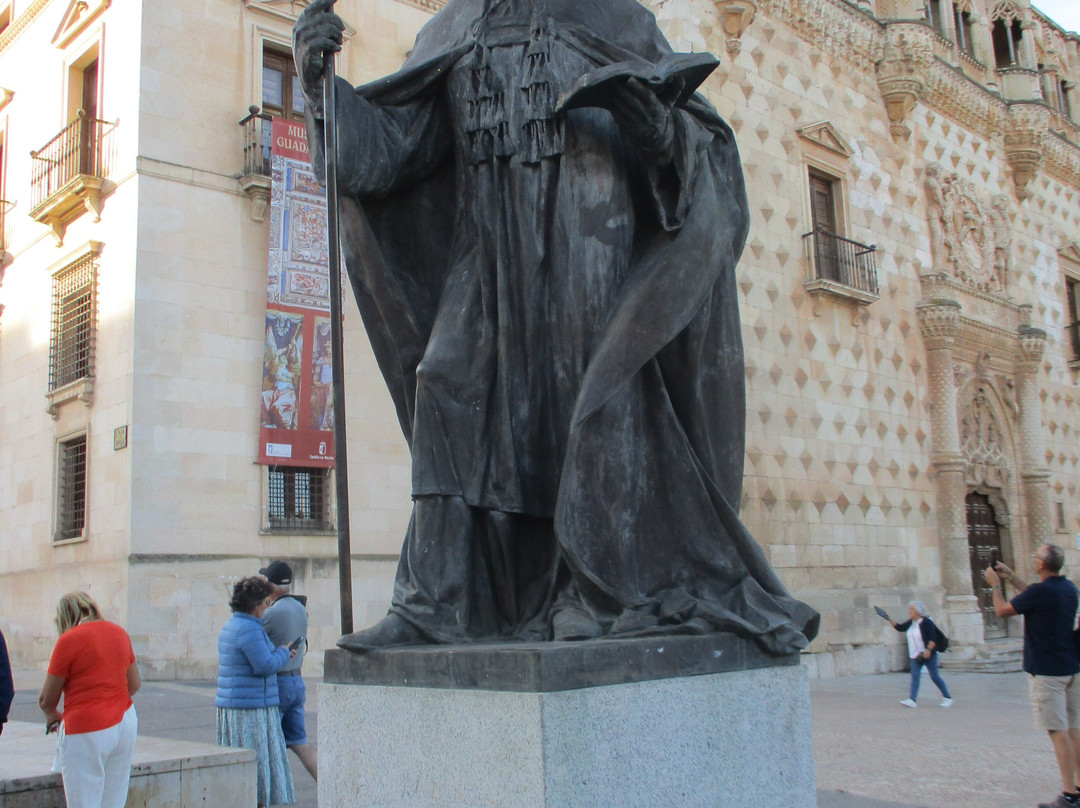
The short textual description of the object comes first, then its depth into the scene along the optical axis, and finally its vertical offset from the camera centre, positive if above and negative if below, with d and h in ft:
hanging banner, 45.24 +10.29
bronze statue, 8.57 +1.79
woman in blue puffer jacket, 19.07 -2.31
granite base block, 6.75 -1.33
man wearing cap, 20.65 -2.24
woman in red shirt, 15.38 -2.15
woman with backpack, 37.96 -3.96
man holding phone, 19.65 -2.34
